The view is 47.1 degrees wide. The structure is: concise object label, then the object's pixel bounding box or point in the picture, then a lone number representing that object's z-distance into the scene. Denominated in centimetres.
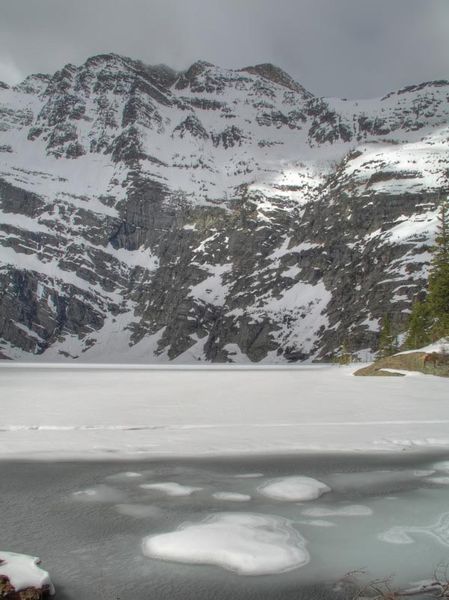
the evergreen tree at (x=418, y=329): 6231
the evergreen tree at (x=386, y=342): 6959
